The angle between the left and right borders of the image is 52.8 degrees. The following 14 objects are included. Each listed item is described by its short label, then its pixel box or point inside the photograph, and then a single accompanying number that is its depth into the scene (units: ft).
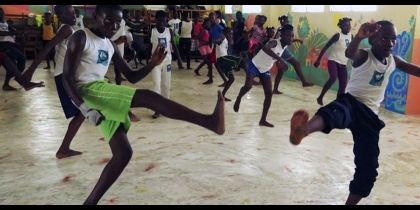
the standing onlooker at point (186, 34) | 36.60
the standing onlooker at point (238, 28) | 34.06
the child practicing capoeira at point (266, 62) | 16.16
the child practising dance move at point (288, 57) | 18.79
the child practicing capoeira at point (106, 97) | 7.64
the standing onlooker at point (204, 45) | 30.07
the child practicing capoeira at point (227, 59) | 22.19
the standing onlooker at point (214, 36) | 25.89
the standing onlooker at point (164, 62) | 17.15
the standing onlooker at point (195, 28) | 37.88
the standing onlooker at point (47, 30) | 34.06
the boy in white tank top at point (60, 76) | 11.39
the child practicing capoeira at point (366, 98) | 8.04
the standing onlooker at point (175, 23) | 35.01
